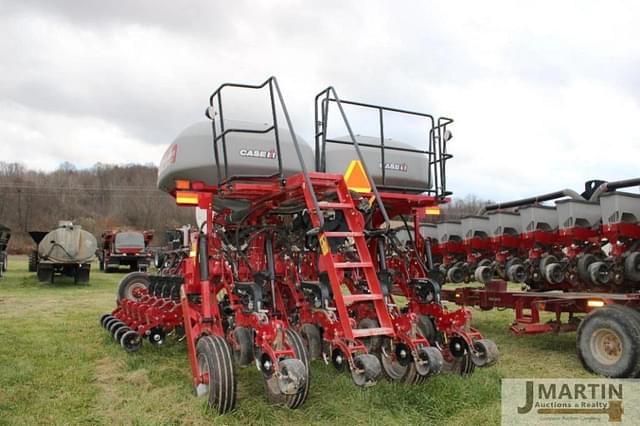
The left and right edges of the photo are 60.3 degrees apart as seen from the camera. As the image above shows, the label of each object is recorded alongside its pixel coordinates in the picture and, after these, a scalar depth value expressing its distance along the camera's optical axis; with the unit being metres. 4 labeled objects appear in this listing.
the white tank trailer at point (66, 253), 18.19
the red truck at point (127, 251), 25.33
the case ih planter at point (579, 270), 6.10
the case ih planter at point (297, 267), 4.45
